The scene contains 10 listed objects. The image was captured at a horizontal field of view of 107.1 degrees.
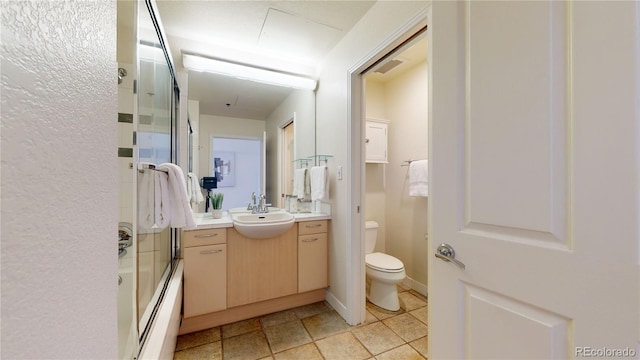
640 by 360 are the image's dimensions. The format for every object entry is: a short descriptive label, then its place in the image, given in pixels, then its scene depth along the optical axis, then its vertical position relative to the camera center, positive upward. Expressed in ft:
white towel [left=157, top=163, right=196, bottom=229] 3.94 -0.35
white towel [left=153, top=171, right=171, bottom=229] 3.80 -0.33
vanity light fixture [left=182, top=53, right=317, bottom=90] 6.24 +3.08
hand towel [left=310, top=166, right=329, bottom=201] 6.64 -0.13
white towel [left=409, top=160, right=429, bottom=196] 6.87 +0.04
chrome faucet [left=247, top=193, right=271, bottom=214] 7.34 -0.86
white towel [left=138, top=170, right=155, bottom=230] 3.42 -0.29
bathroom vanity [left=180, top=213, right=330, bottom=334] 5.47 -2.32
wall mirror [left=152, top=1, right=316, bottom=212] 6.52 +1.75
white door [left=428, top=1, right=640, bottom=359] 1.74 +0.01
